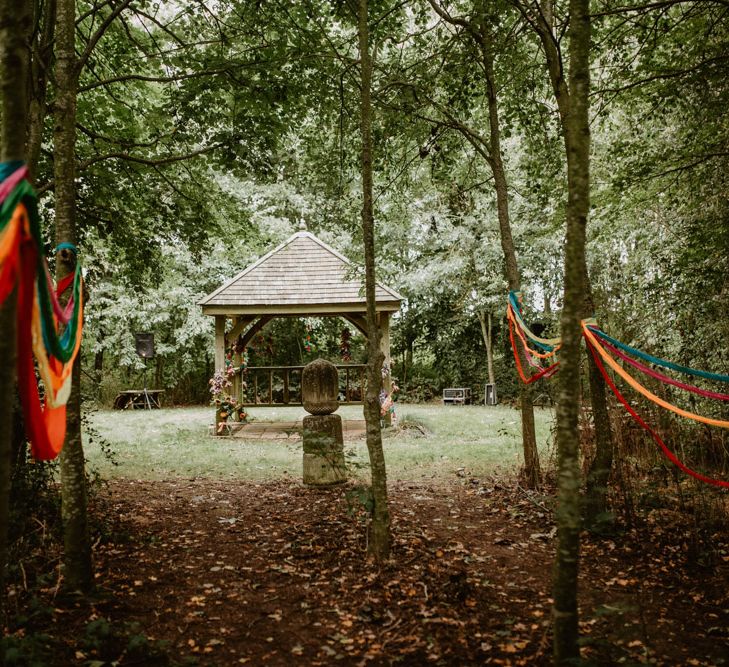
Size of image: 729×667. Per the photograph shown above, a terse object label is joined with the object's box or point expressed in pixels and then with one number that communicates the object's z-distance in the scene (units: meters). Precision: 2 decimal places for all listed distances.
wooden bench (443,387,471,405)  17.39
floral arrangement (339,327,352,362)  13.63
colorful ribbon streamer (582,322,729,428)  3.06
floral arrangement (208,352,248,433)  10.30
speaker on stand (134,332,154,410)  16.33
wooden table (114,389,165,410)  16.94
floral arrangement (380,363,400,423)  10.52
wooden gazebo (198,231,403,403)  10.52
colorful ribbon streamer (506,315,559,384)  4.83
